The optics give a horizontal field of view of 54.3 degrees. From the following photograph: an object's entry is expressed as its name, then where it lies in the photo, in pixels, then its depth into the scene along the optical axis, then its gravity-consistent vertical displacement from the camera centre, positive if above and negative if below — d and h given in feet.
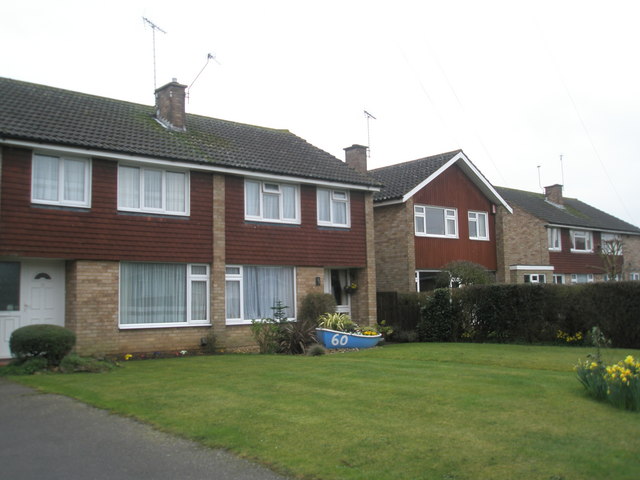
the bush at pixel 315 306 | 65.26 -0.78
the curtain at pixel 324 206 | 70.28 +10.40
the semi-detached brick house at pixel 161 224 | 50.83 +7.31
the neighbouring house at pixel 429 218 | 84.33 +11.17
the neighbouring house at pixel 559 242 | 107.65 +9.88
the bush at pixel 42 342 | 42.63 -2.55
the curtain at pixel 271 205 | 65.62 +9.94
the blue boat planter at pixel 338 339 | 59.67 -3.92
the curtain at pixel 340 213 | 71.61 +9.79
